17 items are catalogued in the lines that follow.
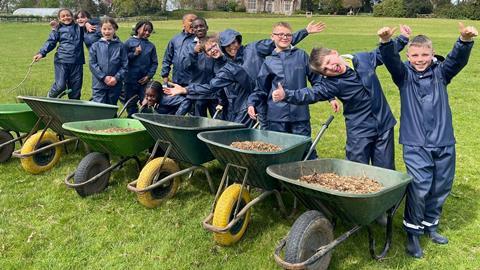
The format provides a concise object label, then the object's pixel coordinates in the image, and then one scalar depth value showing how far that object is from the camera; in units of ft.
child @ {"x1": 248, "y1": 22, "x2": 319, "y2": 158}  14.64
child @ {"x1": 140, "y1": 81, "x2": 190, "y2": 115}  18.08
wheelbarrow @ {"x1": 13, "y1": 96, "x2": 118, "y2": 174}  16.53
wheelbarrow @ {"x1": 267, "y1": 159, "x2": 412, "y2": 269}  9.87
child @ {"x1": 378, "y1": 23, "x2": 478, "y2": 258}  11.88
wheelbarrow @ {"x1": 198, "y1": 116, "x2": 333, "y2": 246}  11.76
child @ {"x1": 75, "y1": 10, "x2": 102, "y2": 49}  23.99
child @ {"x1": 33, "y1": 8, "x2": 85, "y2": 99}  24.45
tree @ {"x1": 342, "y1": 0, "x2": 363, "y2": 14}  229.25
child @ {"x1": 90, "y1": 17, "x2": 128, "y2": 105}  20.72
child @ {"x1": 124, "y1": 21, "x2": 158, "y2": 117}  22.36
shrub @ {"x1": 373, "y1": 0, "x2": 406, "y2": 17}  193.26
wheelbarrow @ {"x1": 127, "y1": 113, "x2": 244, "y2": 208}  13.91
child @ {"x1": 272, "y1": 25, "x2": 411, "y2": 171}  12.37
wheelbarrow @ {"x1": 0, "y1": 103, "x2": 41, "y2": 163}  17.74
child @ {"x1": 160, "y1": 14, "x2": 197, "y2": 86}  20.19
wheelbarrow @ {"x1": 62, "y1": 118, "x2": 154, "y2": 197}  14.65
